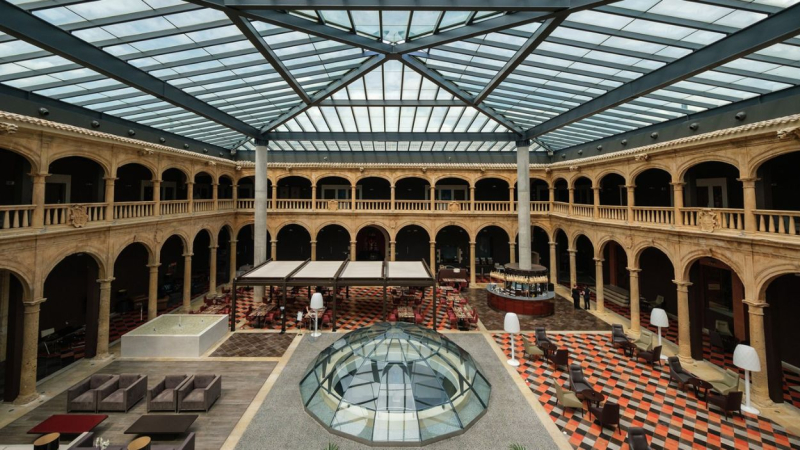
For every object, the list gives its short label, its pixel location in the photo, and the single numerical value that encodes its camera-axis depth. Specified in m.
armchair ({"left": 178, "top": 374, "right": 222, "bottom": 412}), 9.49
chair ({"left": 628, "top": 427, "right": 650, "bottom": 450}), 7.55
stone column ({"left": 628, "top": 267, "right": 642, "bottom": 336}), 15.88
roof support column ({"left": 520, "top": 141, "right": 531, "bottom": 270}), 20.44
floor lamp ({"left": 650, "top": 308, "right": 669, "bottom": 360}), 12.75
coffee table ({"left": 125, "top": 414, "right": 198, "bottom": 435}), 8.10
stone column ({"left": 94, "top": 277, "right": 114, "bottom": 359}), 13.36
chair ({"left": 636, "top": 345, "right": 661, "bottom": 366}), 12.57
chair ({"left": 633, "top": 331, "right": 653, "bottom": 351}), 13.43
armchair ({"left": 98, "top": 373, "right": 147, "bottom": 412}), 9.44
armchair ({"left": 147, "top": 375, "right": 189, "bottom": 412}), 9.40
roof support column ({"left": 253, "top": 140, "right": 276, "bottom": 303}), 20.80
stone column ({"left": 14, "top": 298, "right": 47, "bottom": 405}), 10.49
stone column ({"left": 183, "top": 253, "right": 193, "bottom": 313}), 18.78
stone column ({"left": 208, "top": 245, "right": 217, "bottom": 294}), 21.45
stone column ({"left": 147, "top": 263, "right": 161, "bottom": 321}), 16.34
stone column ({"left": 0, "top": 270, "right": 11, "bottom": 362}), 13.15
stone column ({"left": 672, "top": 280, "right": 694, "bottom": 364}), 13.31
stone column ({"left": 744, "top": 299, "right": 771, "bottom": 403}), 10.36
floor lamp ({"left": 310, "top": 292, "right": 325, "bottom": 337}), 14.69
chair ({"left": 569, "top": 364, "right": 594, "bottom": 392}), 10.27
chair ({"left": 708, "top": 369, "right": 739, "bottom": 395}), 10.23
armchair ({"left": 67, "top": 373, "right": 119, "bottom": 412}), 9.41
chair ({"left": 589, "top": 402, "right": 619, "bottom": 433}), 8.77
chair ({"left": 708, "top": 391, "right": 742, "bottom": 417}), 9.48
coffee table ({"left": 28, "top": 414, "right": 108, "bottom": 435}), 8.21
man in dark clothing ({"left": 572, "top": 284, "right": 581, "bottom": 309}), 19.22
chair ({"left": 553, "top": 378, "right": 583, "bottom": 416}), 9.52
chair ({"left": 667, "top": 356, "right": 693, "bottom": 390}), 10.85
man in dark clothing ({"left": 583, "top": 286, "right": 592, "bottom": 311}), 19.22
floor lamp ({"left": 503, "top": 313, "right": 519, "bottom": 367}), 12.24
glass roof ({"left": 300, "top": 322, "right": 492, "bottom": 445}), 8.60
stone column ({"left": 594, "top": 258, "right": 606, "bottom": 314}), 18.20
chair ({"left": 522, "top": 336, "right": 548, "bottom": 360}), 12.91
